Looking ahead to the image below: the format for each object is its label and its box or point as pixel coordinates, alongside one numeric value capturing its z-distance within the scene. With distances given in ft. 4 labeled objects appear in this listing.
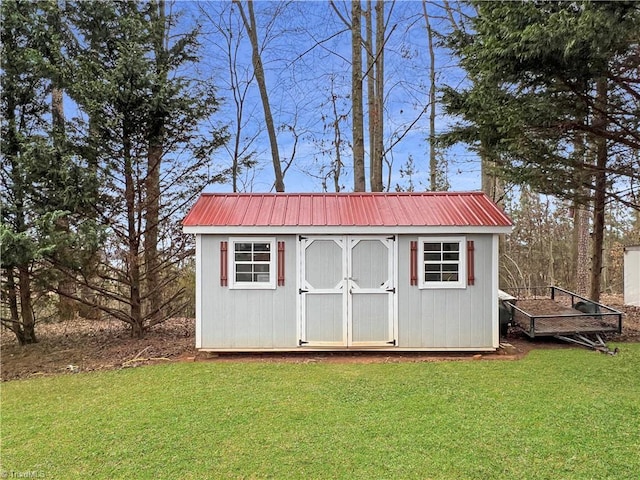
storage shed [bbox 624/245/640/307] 31.12
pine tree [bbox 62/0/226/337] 19.52
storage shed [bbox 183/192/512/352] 18.29
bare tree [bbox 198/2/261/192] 36.83
